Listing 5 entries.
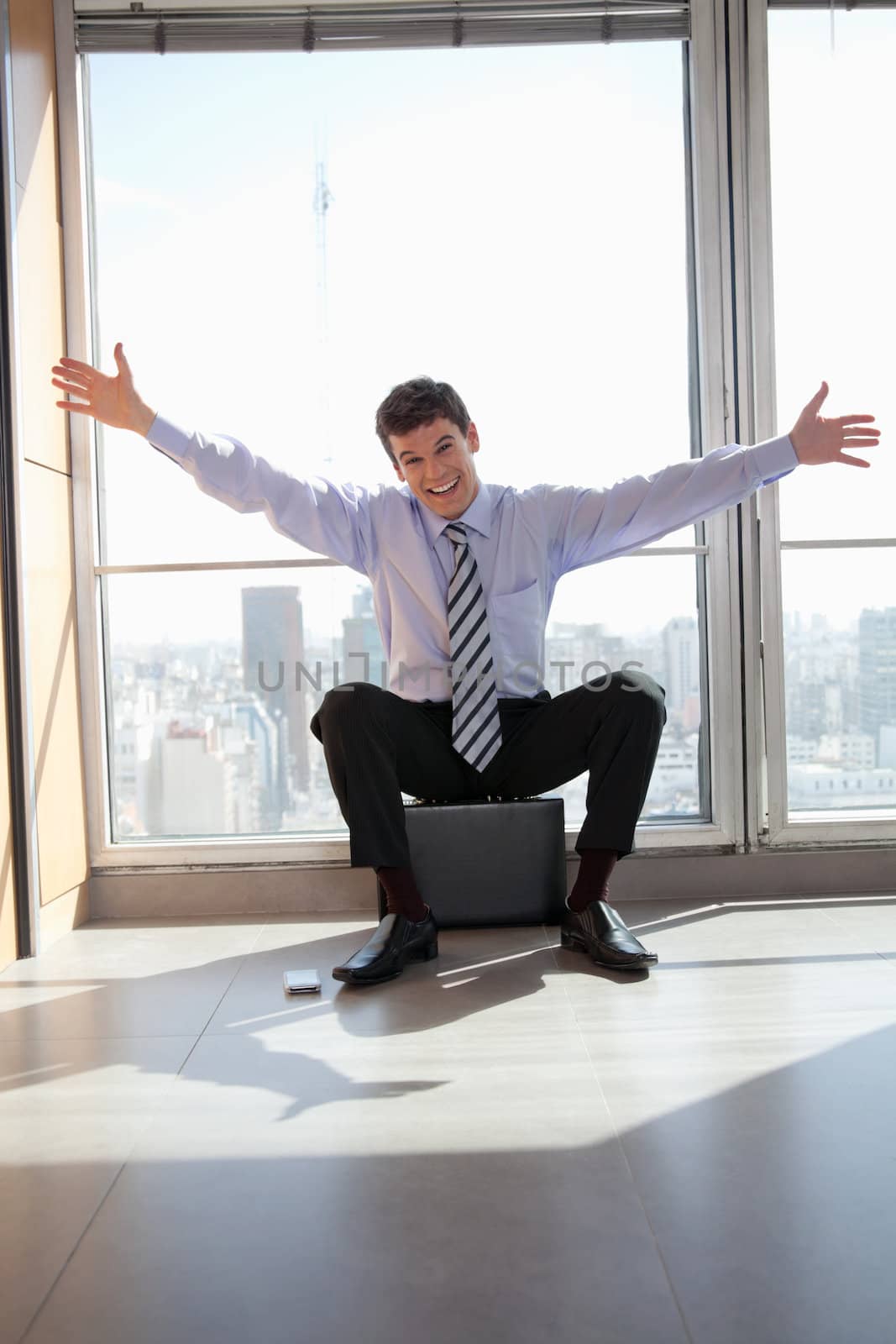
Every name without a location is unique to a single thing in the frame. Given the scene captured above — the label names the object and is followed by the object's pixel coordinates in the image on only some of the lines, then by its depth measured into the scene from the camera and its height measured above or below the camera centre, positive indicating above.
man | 2.48 +0.14
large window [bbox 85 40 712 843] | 3.07 +0.90
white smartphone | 2.23 -0.61
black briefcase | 2.64 -0.45
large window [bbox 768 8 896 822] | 3.05 +0.79
